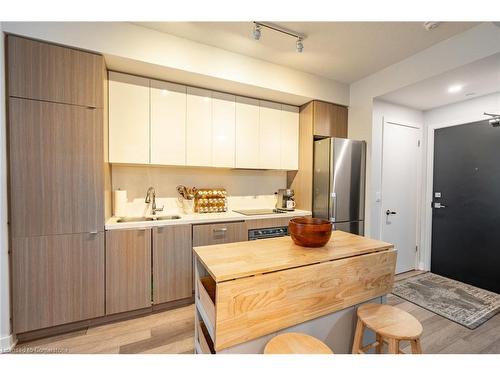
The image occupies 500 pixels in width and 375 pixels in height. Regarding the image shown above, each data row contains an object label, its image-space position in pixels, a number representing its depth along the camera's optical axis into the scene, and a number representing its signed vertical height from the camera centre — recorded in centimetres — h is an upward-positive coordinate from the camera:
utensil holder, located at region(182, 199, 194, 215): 272 -30
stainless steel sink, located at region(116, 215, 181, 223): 232 -41
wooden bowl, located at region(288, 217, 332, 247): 138 -32
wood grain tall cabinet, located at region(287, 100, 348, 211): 298 +73
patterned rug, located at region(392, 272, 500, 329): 214 -128
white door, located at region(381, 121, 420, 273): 305 -9
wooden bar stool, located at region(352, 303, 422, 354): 111 -75
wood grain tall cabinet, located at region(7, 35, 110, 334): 168 -2
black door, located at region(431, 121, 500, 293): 262 -26
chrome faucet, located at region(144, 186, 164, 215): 255 -21
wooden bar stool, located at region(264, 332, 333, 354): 98 -74
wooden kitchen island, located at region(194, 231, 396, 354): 101 -57
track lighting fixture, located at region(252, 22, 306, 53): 192 +140
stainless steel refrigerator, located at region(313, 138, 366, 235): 279 +1
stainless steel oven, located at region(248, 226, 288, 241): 257 -61
